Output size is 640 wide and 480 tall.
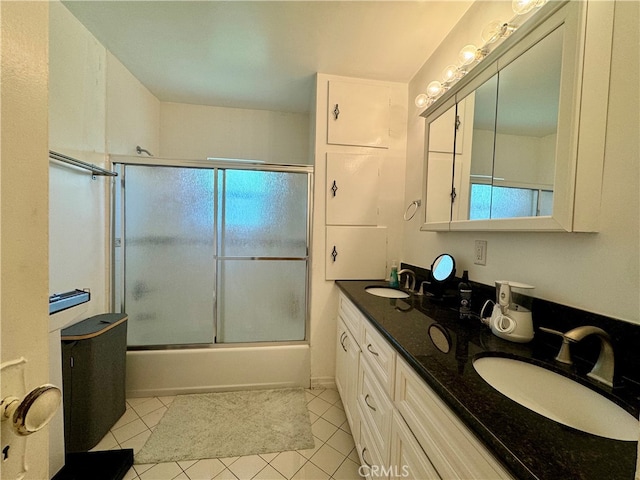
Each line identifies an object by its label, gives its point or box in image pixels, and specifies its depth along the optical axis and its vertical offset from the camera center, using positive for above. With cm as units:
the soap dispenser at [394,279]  197 -37
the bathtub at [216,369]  197 -114
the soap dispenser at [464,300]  124 -33
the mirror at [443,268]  146 -21
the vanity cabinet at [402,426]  61 -61
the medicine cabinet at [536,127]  81 +43
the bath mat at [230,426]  151 -132
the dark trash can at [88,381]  143 -93
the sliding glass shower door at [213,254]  203 -24
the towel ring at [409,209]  195 +17
